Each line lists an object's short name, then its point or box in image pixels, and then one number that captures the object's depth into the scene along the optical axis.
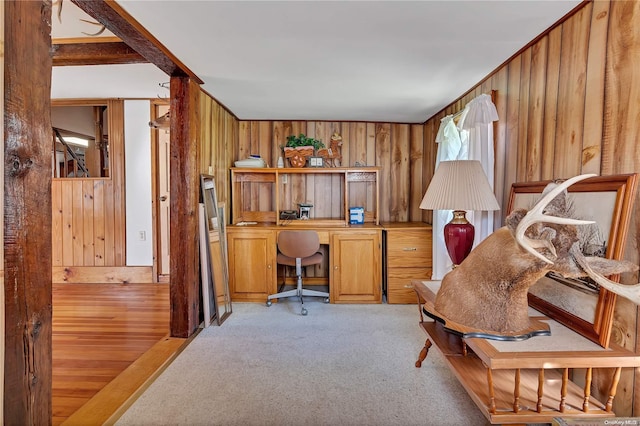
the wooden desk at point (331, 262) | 3.22
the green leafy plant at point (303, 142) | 3.67
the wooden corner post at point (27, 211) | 0.98
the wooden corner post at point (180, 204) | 2.35
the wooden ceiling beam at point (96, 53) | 2.14
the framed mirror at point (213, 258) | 2.58
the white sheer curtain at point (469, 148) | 2.21
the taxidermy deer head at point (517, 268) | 1.05
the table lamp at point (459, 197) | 1.78
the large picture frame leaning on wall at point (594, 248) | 1.16
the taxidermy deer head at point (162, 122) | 2.60
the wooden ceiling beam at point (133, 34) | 1.46
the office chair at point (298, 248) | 3.00
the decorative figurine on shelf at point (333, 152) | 3.76
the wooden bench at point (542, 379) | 1.05
